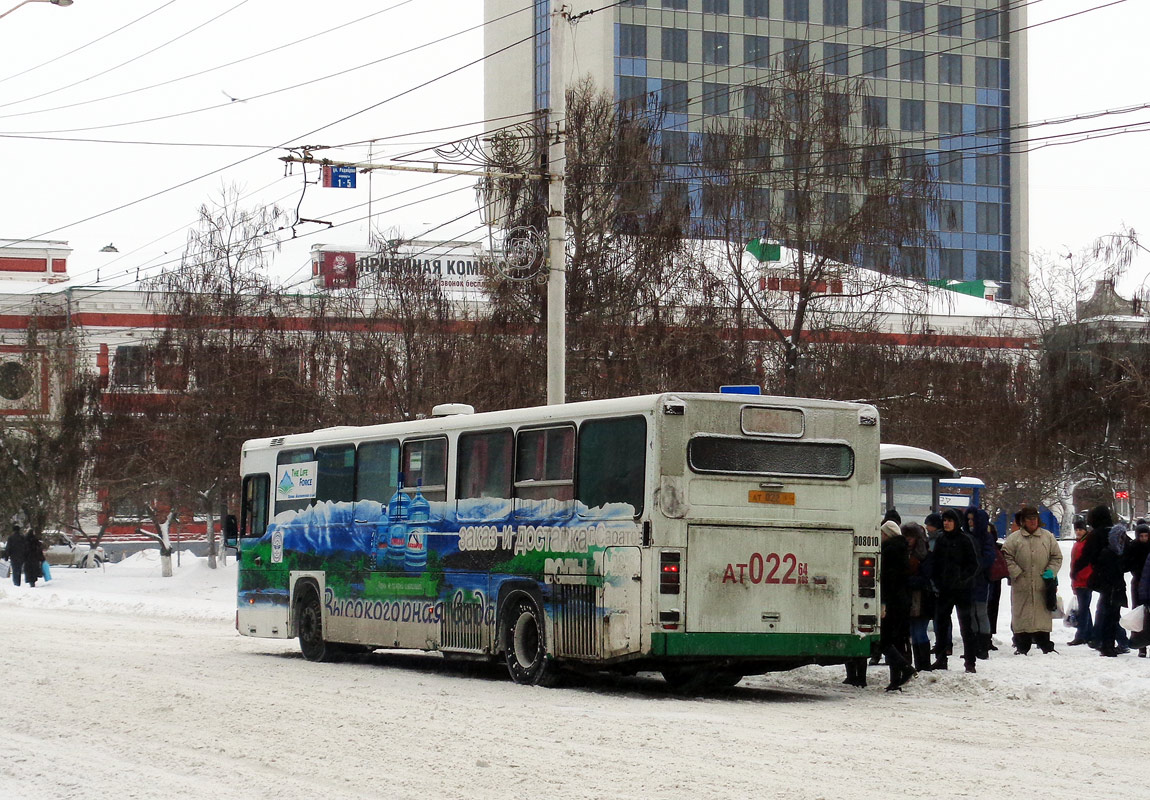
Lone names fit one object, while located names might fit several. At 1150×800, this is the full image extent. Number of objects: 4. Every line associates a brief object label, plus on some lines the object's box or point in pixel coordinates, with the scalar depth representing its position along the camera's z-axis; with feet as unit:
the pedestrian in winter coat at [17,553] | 136.15
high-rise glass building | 332.60
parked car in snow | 177.78
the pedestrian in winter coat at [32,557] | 135.74
